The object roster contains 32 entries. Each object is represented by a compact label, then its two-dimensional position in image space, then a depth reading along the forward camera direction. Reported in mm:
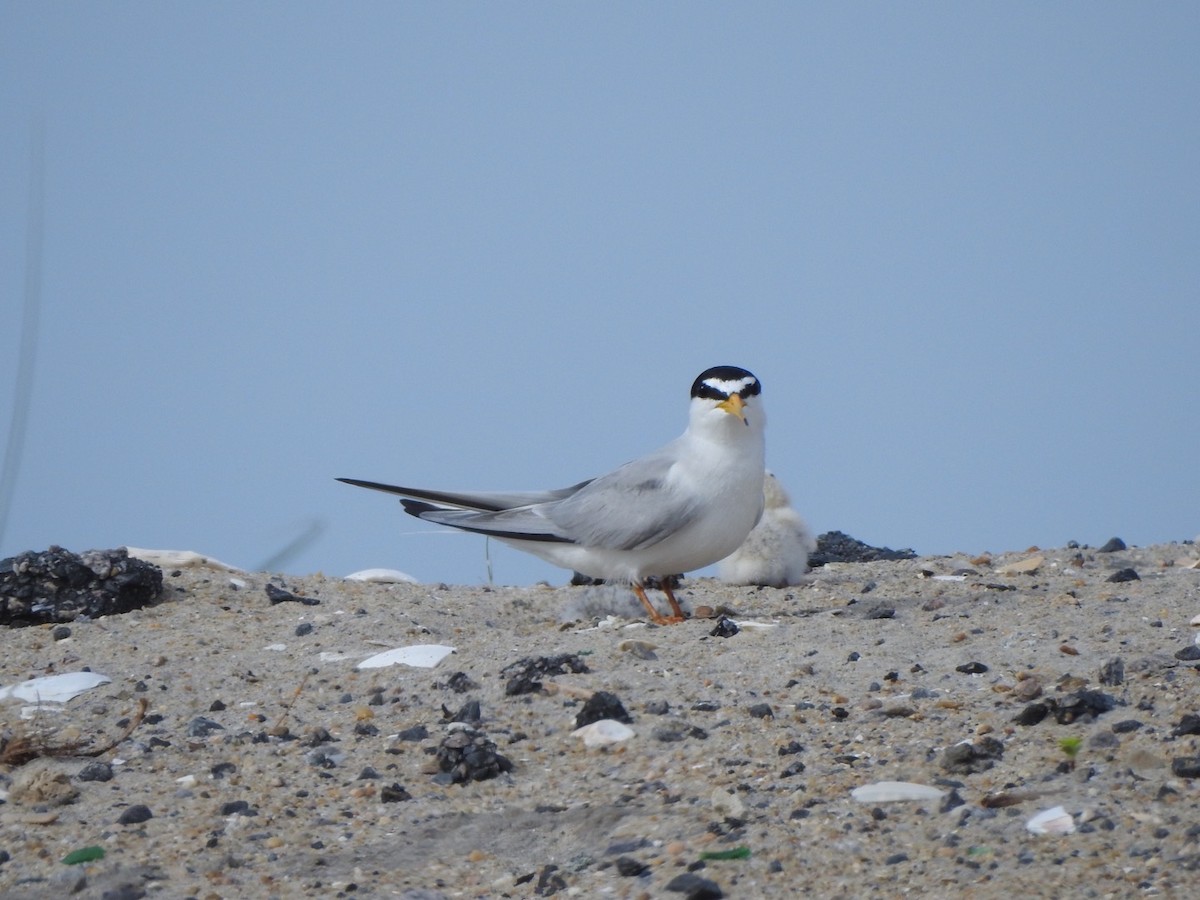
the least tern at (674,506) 12523
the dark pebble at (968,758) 8023
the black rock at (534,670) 9680
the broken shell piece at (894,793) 7711
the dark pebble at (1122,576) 13195
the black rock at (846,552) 16500
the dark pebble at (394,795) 8211
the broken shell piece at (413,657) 10711
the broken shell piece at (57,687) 10414
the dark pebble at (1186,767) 7742
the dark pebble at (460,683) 9844
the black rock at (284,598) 13547
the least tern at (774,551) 14352
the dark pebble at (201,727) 9469
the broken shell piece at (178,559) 15031
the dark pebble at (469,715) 9250
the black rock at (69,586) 13070
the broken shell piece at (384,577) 14922
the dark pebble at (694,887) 6816
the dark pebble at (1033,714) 8617
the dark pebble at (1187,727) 8258
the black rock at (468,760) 8398
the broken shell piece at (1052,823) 7254
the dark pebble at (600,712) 9008
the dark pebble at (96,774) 8766
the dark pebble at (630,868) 7113
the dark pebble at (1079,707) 8602
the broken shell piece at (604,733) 8742
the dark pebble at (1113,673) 9203
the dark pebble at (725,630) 11242
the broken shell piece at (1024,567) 14312
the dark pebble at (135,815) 8086
